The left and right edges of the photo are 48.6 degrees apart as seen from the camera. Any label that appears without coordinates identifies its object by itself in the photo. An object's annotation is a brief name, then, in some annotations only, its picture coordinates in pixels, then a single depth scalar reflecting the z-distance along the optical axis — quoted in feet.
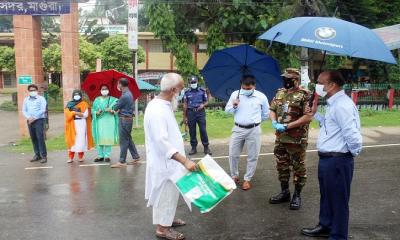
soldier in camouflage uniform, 17.63
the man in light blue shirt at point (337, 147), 13.64
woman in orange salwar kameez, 29.84
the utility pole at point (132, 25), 43.21
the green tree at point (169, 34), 63.67
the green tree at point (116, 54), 90.48
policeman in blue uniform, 31.04
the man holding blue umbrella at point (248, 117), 20.88
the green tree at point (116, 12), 156.66
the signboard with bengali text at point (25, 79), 44.52
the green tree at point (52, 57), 86.74
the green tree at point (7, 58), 91.97
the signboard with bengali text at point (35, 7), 43.62
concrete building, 112.06
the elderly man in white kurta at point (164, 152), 14.24
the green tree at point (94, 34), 111.04
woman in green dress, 29.25
